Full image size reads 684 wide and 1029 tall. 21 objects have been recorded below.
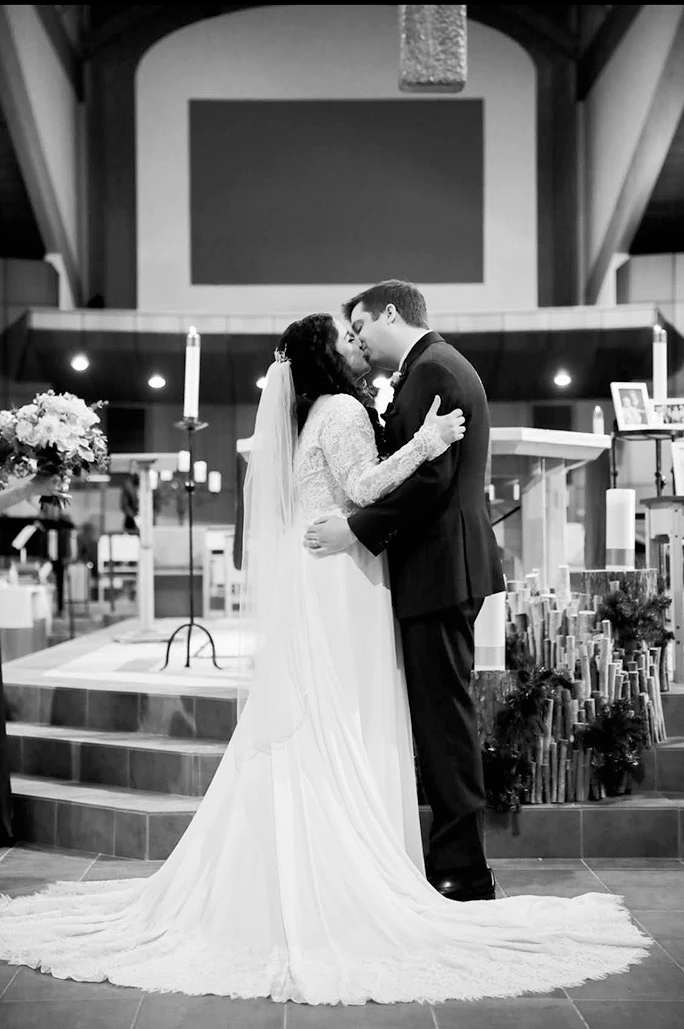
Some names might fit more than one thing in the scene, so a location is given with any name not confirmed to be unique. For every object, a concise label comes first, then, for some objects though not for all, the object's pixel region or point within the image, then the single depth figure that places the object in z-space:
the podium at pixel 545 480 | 4.47
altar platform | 3.62
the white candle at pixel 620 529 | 4.58
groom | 2.93
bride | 2.54
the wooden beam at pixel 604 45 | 13.02
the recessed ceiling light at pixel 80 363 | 13.35
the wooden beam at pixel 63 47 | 12.71
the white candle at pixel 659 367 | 4.88
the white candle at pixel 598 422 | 5.74
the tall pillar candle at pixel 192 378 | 5.19
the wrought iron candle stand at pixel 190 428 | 5.03
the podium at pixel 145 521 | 6.45
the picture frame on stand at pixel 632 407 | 4.62
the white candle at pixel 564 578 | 4.21
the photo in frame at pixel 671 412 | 4.79
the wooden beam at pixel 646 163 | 11.40
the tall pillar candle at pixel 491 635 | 3.59
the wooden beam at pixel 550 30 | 14.62
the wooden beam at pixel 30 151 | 11.05
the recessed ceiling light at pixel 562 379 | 13.51
